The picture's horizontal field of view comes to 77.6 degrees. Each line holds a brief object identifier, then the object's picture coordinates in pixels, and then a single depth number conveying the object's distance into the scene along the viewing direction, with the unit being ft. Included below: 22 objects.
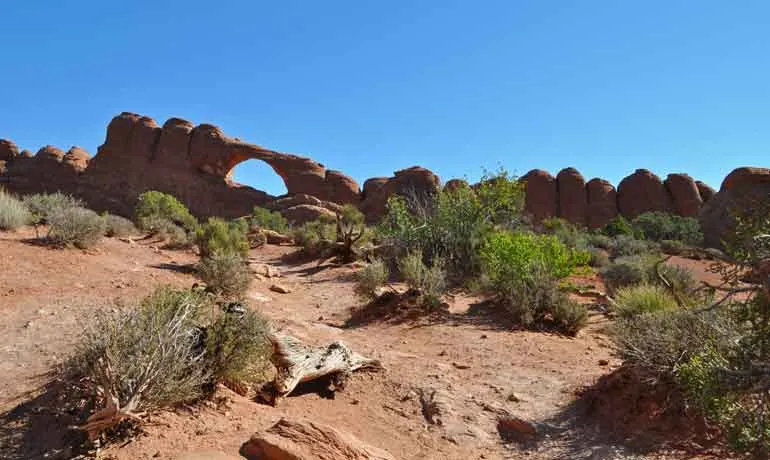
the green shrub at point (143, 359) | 9.98
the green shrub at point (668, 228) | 96.43
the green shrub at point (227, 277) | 27.66
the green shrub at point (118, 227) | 50.39
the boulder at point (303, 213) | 111.04
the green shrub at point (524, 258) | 29.01
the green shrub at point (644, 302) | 21.51
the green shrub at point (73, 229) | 33.32
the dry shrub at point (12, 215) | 36.76
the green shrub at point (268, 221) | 93.32
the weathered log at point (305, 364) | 14.08
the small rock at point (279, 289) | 34.76
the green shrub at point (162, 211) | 70.13
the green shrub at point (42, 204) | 43.00
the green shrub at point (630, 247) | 72.28
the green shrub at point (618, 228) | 101.76
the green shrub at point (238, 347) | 12.50
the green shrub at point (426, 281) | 28.14
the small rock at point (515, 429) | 14.29
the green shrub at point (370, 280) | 30.10
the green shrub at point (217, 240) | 44.84
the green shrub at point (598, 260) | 57.44
